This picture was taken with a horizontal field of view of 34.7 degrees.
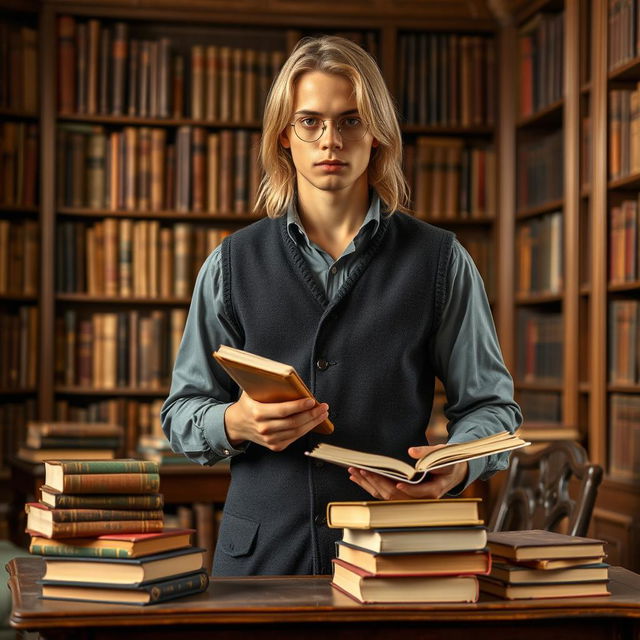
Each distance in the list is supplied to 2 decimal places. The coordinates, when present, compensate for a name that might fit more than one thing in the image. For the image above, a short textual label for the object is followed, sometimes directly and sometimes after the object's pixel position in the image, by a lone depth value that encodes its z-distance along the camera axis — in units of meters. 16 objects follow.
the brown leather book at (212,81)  4.55
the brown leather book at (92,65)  4.48
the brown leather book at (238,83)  4.56
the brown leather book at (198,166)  4.54
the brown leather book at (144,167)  4.53
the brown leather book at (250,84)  4.56
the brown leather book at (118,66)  4.49
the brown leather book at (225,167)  4.56
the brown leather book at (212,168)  4.56
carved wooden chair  2.33
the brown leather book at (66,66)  4.47
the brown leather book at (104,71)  4.48
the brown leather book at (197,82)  4.54
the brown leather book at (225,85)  4.56
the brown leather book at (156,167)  4.52
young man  1.65
